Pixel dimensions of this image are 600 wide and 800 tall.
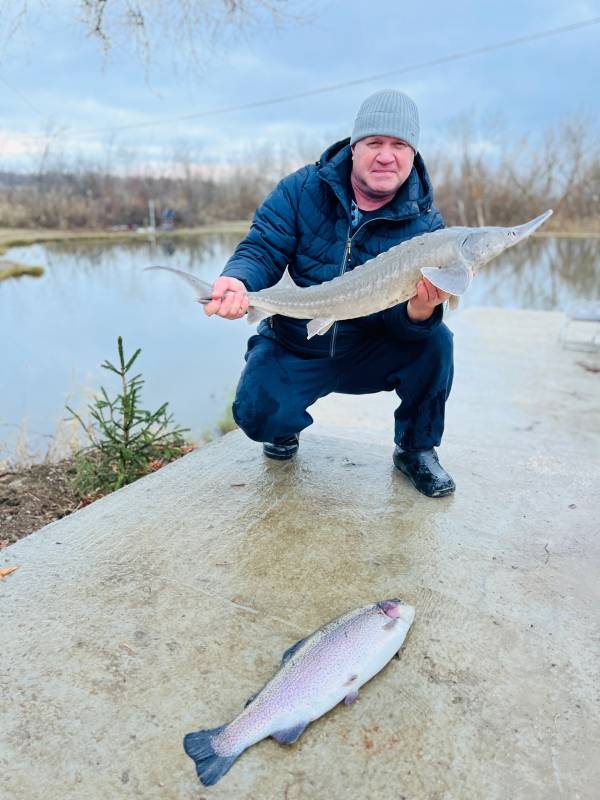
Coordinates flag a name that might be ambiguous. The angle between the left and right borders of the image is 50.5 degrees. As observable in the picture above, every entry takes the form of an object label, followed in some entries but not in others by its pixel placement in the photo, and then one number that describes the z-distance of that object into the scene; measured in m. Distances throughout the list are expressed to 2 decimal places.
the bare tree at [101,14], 5.19
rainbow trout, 1.50
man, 2.60
